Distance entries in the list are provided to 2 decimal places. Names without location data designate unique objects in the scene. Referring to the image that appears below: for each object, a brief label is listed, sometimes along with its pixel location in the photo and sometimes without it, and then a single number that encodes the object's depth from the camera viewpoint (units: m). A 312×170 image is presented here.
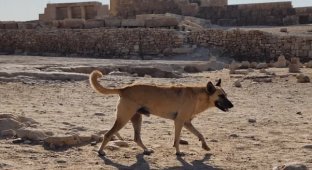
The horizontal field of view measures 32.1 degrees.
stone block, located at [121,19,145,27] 25.81
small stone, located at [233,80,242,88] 13.77
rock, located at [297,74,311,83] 14.22
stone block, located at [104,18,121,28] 26.80
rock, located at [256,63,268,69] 18.58
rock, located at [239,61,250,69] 18.86
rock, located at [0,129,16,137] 7.16
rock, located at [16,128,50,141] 6.98
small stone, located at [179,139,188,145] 7.28
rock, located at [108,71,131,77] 15.08
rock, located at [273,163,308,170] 5.57
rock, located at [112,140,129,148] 7.04
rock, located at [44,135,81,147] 6.80
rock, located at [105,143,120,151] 6.82
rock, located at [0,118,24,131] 7.40
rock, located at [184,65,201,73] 17.72
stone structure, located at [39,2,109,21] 32.69
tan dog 6.52
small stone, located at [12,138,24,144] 6.88
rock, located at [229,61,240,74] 16.66
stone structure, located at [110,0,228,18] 31.97
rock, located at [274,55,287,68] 18.70
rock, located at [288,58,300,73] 16.51
